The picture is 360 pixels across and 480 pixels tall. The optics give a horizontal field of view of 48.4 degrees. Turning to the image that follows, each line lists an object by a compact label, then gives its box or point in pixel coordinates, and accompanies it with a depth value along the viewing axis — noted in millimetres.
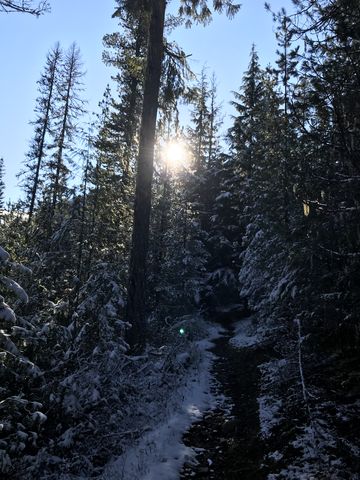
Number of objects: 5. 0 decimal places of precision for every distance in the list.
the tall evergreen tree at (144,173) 9320
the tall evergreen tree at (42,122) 27391
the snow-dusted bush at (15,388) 4582
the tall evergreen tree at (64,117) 26531
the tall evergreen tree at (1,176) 42438
